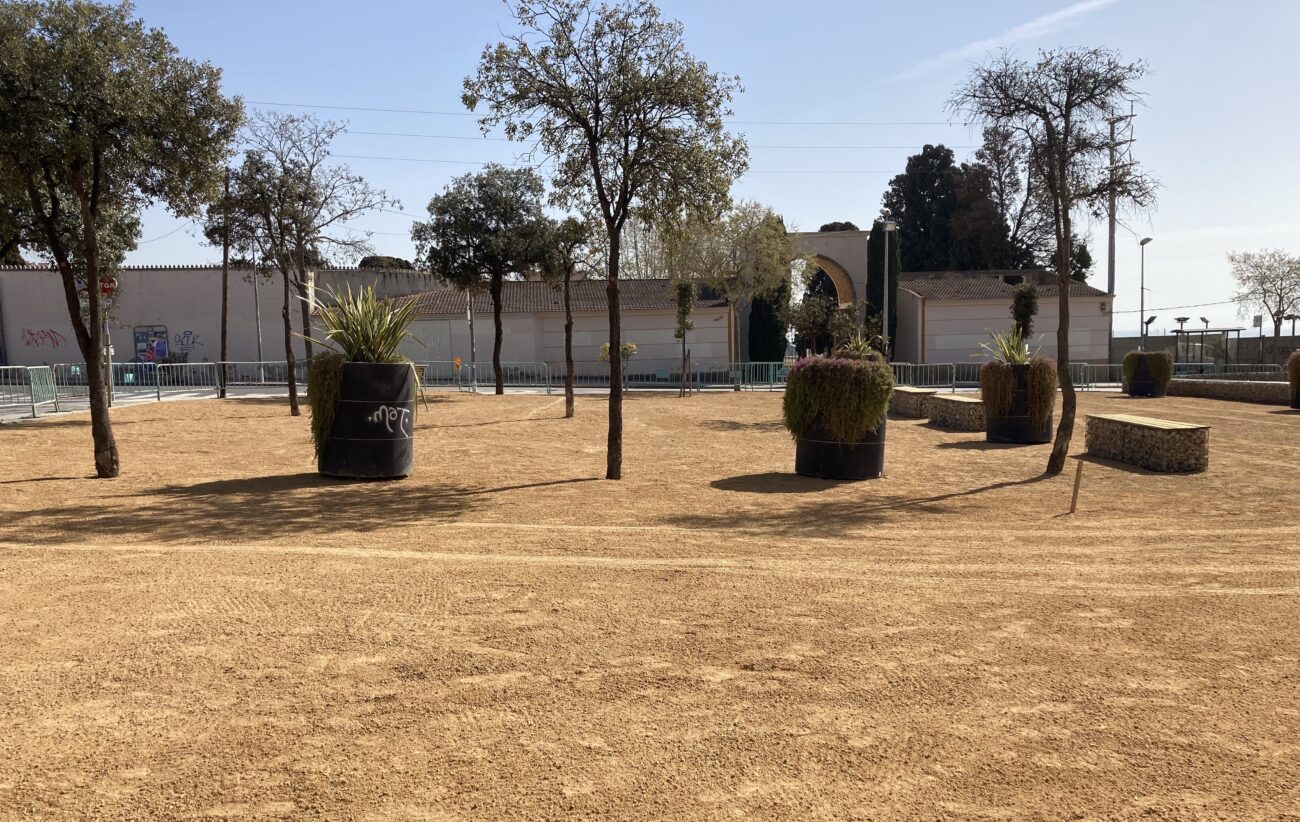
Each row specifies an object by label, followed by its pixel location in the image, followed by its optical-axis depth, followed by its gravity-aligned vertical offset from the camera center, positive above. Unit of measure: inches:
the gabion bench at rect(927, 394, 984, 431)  715.4 -34.5
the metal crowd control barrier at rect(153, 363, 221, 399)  1164.5 +2.2
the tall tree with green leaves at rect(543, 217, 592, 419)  492.1 +106.3
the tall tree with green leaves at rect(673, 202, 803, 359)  1393.9 +188.7
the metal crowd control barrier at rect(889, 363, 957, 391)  1337.4 -4.5
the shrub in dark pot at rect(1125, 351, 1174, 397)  1169.4 -5.3
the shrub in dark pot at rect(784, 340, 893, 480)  445.4 -21.5
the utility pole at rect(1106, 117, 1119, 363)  1620.3 +179.3
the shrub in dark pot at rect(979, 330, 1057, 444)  617.6 -17.8
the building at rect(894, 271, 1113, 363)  1690.5 +99.6
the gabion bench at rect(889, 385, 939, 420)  855.1 -30.3
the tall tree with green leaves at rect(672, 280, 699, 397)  1304.1 +106.3
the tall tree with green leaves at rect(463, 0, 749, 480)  417.1 +123.4
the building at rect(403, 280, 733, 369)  1641.2 +87.7
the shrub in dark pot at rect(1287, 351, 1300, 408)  949.2 -5.6
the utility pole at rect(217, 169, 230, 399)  850.1 +131.4
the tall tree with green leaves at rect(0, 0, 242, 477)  380.8 +116.5
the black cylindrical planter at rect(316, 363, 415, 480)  411.2 -21.5
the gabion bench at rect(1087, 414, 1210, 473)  472.7 -41.4
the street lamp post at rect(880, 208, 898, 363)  1279.5 +208.4
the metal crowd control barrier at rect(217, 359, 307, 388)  1293.1 +6.0
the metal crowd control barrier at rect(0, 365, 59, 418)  812.0 -7.4
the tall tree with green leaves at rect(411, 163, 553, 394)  1063.0 +175.3
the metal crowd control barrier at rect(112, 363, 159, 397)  1118.4 +1.4
